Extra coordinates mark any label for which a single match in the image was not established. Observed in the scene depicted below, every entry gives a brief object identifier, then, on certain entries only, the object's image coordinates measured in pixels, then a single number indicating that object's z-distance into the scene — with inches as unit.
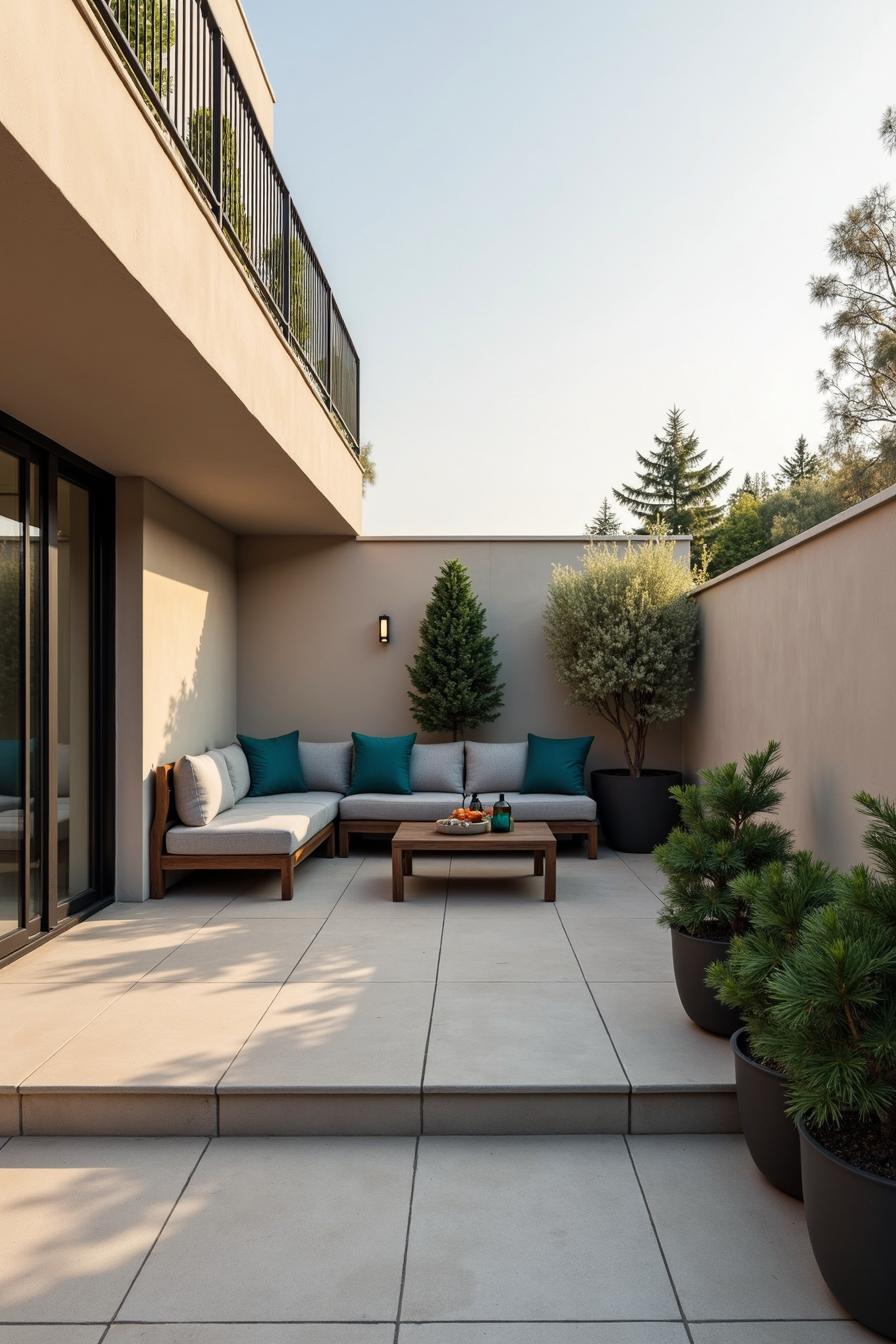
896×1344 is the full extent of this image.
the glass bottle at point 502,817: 218.5
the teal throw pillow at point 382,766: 268.8
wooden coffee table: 204.1
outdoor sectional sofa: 207.3
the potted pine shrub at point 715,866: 121.7
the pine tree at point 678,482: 1144.2
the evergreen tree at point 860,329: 576.7
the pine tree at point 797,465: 1354.6
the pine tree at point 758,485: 1331.2
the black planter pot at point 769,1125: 88.9
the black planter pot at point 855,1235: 67.5
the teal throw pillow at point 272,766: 266.7
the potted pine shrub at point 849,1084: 68.9
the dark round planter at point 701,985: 120.5
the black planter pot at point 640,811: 260.8
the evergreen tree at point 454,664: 283.0
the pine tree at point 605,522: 1488.7
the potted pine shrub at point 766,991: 88.1
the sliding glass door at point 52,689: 162.7
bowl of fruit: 213.9
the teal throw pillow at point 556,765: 267.4
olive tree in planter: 258.5
